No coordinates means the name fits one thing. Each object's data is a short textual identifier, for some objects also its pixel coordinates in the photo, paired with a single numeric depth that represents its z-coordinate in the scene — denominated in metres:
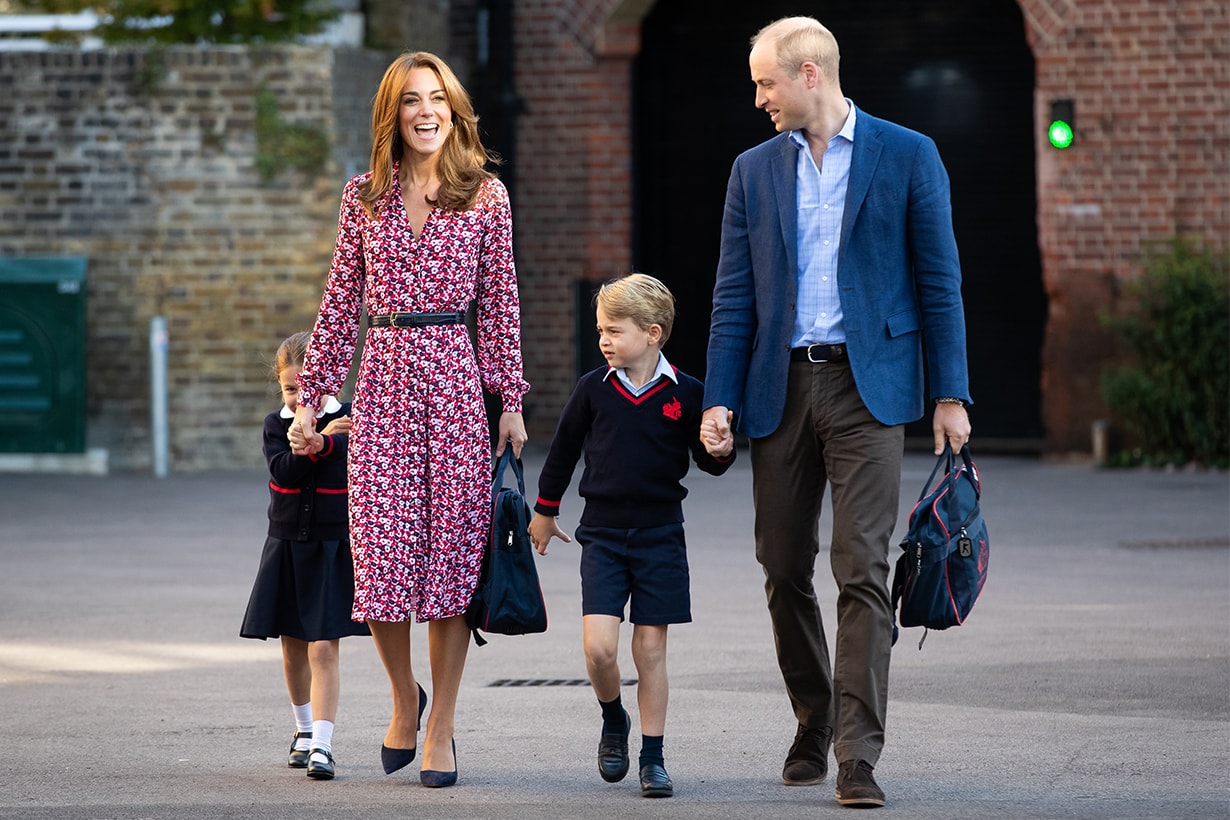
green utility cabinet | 31.80
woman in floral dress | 10.56
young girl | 11.16
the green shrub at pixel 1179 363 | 31.16
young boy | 10.55
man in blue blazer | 10.27
